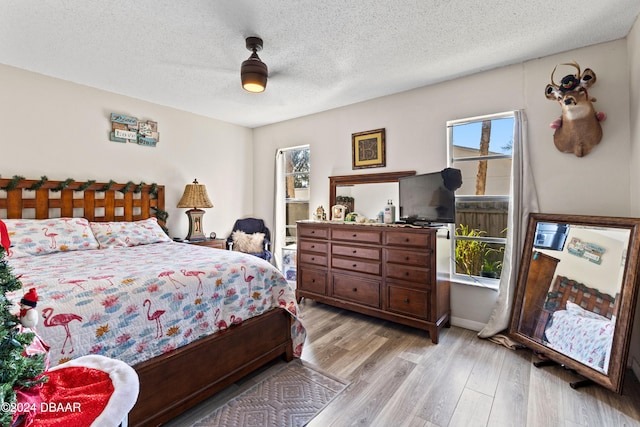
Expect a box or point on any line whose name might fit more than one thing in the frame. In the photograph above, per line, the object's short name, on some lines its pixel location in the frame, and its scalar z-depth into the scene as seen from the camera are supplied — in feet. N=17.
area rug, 5.53
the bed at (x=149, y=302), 4.62
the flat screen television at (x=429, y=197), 8.88
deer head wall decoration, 7.43
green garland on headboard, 8.96
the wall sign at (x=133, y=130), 11.10
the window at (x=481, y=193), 9.27
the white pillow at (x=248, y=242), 14.25
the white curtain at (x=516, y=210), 8.55
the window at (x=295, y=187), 14.40
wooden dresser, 8.72
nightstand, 12.40
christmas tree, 2.09
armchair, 14.23
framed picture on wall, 11.40
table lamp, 12.64
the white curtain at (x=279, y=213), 14.87
